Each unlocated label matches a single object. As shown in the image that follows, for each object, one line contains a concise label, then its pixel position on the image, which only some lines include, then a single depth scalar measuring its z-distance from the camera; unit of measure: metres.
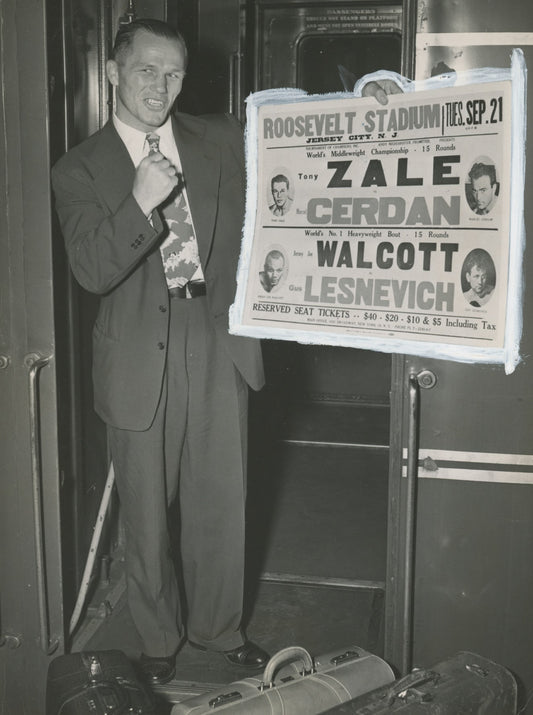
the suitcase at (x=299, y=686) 2.11
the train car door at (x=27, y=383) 2.30
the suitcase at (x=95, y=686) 2.03
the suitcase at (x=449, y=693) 1.99
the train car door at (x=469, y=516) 2.22
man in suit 2.36
